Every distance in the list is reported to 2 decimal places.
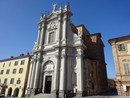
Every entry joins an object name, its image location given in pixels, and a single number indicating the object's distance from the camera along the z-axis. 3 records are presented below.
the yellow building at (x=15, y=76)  30.55
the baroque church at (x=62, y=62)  20.83
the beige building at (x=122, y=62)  17.06
